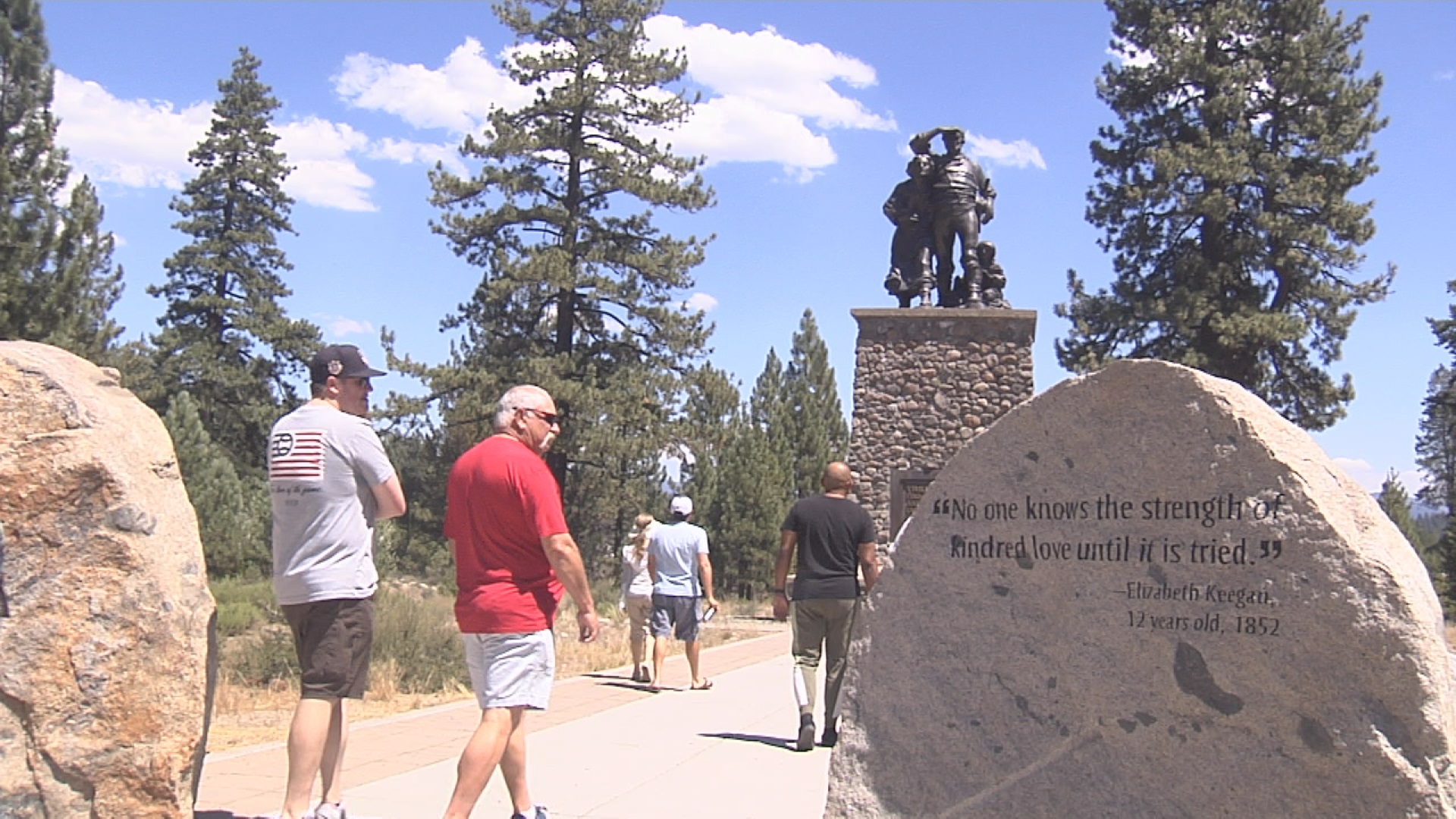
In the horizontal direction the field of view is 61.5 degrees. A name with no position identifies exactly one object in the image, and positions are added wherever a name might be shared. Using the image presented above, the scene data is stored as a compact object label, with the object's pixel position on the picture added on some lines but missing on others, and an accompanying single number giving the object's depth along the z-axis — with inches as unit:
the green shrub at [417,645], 410.6
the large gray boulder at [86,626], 158.6
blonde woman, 434.0
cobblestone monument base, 613.9
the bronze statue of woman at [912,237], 635.5
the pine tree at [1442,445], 1034.7
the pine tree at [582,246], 1022.4
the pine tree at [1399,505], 1472.1
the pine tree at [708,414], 1045.2
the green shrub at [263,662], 415.5
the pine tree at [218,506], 775.1
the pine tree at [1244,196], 1028.5
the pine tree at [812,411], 1536.7
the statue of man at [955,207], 628.1
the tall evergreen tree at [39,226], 629.3
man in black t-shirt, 285.0
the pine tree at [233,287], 1477.6
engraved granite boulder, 146.3
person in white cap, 404.2
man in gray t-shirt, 178.4
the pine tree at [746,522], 1181.1
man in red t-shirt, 179.5
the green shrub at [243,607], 496.5
